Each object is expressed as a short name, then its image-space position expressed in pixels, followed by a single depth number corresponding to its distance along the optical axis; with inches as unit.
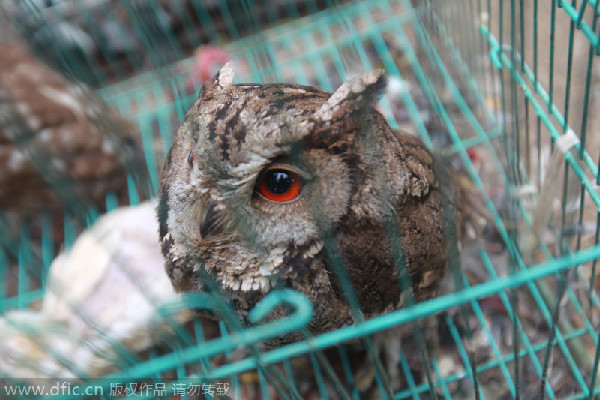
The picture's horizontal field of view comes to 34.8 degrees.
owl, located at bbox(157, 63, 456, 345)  10.1
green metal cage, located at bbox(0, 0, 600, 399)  9.9
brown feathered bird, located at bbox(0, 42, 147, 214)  14.7
